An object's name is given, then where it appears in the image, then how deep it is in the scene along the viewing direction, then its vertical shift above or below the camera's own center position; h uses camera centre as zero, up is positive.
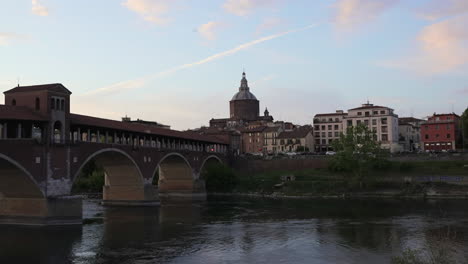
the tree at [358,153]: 72.12 +1.23
